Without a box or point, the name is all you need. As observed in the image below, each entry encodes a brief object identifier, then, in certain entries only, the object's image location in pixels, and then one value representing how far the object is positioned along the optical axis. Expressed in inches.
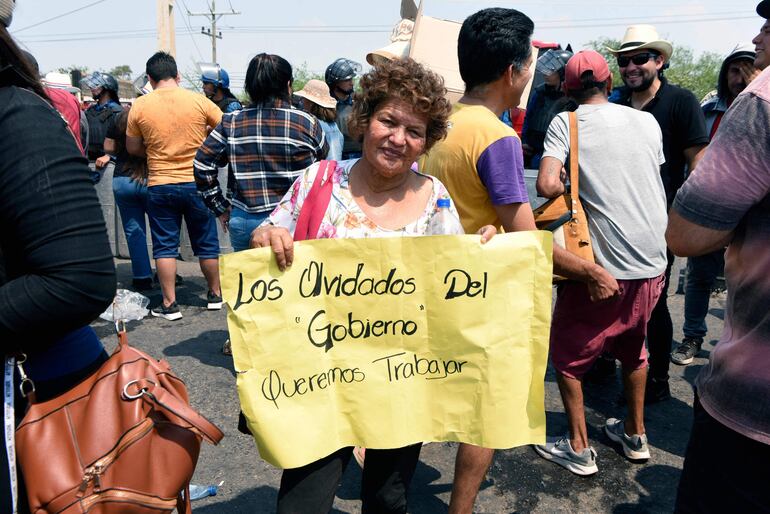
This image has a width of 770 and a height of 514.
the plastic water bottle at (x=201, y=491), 110.9
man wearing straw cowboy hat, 139.5
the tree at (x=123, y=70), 3041.3
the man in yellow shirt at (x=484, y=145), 88.8
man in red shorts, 111.3
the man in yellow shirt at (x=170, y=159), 198.1
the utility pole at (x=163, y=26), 767.7
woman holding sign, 74.5
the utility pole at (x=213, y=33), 2194.9
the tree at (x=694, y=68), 1972.2
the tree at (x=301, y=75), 2432.3
